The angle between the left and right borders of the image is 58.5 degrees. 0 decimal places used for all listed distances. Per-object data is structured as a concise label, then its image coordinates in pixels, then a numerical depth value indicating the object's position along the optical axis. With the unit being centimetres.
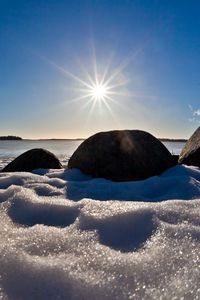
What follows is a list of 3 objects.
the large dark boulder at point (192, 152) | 272
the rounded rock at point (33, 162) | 321
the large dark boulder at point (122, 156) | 248
